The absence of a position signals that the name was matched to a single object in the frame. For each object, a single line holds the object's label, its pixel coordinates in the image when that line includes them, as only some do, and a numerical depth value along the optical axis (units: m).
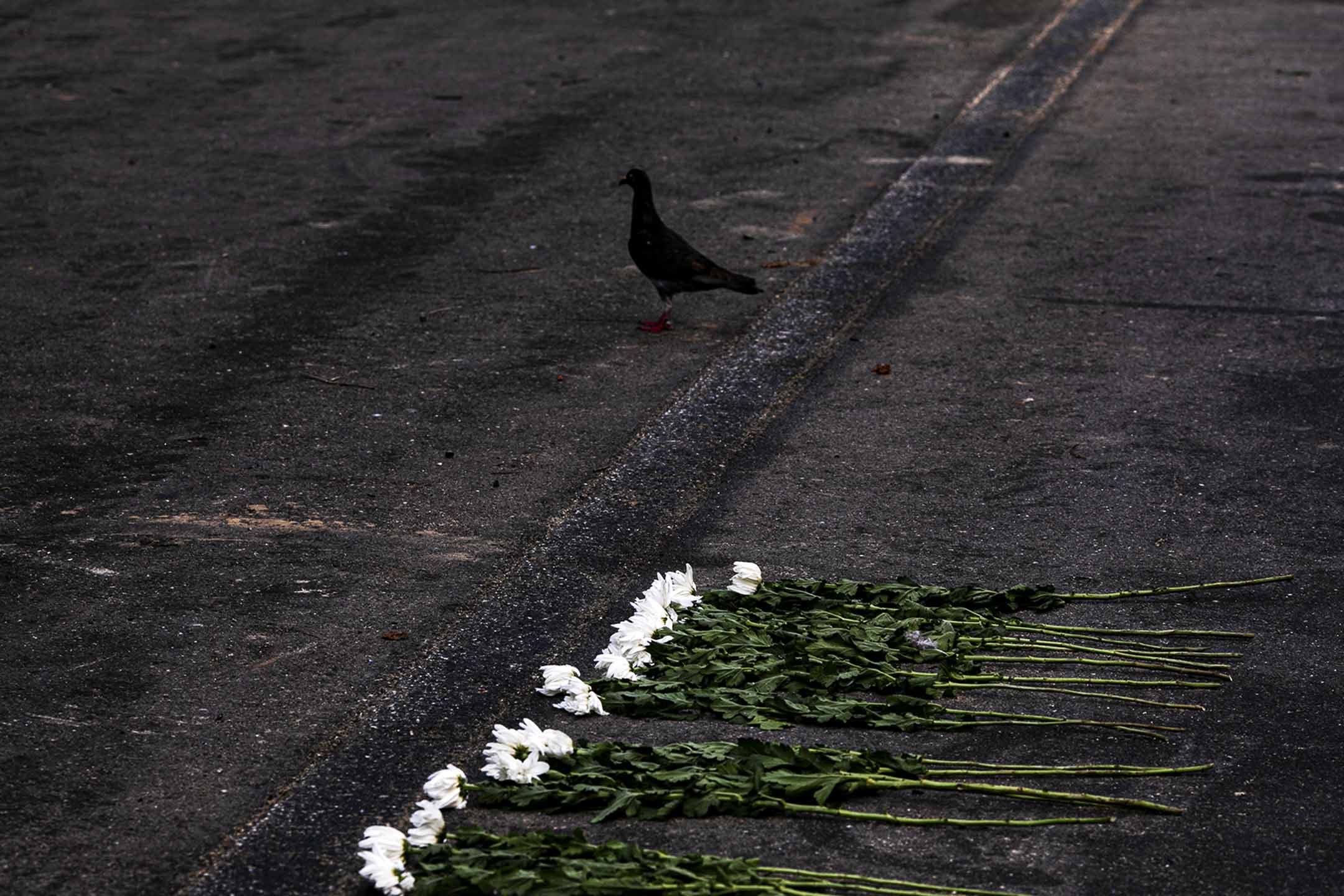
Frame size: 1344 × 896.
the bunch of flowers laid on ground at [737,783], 7.33
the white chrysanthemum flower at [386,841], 6.84
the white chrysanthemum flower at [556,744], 7.61
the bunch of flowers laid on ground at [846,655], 8.17
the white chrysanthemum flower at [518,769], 7.46
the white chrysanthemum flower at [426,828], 7.00
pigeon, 14.05
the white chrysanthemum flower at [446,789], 7.34
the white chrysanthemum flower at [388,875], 6.74
